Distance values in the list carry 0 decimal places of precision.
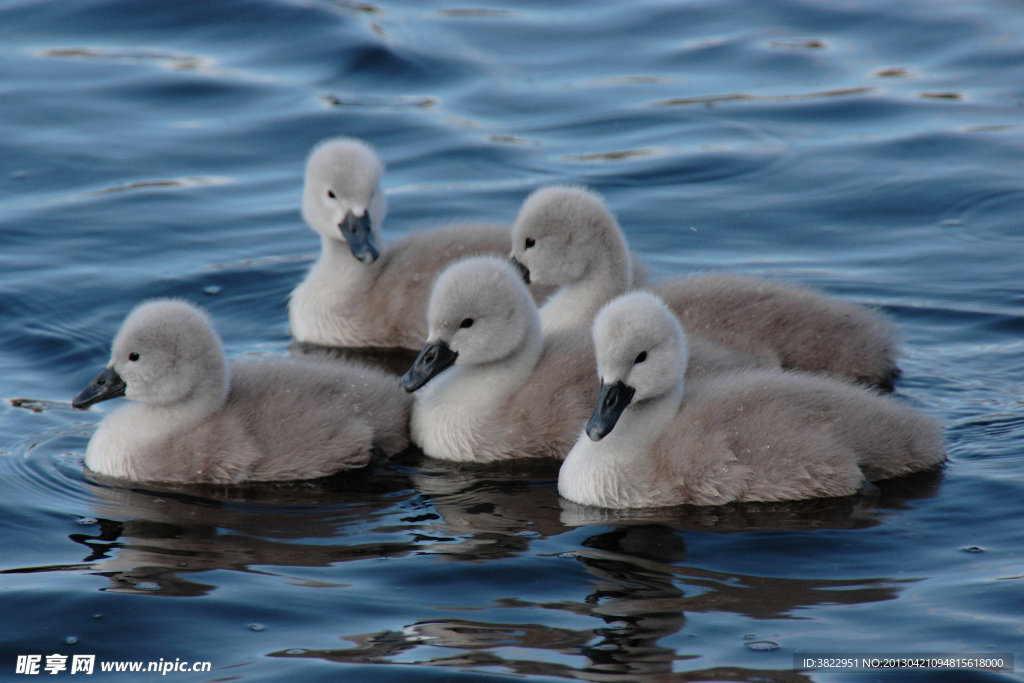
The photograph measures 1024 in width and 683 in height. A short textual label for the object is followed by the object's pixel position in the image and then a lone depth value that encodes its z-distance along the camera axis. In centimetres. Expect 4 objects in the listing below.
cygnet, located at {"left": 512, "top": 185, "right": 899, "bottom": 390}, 1438
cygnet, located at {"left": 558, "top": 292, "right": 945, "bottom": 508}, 1178
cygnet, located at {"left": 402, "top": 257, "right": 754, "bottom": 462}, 1323
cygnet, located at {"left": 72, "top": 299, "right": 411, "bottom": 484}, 1276
